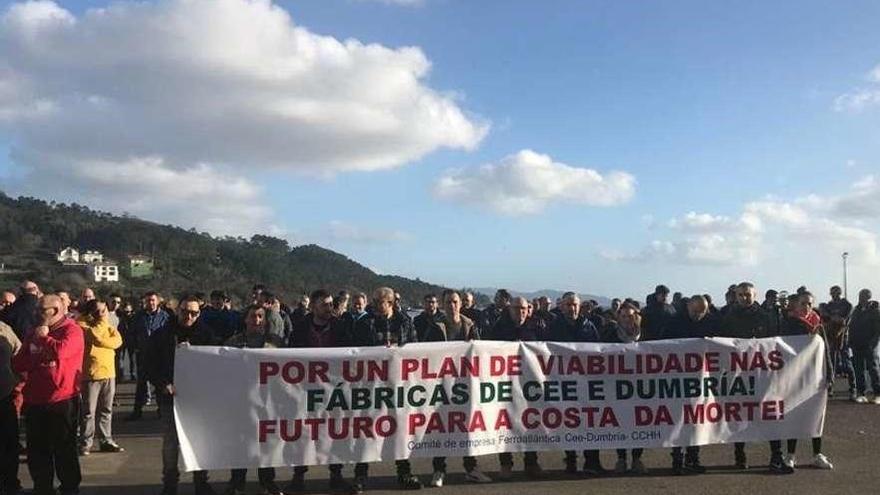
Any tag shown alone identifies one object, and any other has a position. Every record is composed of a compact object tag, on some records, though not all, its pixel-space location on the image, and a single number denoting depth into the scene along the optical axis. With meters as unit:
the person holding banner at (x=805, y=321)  9.53
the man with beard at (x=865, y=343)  14.30
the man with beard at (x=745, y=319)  9.70
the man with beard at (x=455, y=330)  8.75
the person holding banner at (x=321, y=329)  8.55
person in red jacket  7.47
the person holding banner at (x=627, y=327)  9.28
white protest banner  8.00
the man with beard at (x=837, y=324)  16.06
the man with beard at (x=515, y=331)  8.82
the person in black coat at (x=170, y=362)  7.88
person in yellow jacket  10.18
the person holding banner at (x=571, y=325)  9.66
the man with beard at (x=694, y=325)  9.06
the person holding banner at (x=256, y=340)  8.05
